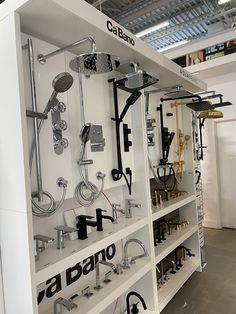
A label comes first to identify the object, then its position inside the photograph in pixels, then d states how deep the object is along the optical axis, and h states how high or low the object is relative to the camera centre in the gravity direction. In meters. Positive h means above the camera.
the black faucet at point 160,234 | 2.81 -0.96
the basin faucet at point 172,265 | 3.03 -1.45
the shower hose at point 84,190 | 1.69 -0.25
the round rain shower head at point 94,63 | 1.24 +0.49
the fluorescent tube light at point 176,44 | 4.21 +1.80
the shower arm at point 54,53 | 1.29 +0.60
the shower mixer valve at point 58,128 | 1.57 +0.18
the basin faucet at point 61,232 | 1.57 -0.49
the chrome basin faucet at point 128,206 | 2.21 -0.48
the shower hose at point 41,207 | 1.37 -0.28
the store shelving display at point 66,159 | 1.18 -0.02
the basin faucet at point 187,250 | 3.37 -1.38
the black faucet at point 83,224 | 1.73 -0.49
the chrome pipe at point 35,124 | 1.36 +0.19
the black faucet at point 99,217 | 1.87 -0.48
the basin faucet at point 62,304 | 1.47 -0.89
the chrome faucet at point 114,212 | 2.06 -0.49
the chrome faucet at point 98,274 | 1.80 -0.89
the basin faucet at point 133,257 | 2.08 -0.89
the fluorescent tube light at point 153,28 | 3.34 +1.71
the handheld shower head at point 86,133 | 1.59 +0.15
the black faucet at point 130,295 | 2.05 -1.24
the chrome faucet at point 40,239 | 1.37 -0.48
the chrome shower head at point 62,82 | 1.22 +0.37
